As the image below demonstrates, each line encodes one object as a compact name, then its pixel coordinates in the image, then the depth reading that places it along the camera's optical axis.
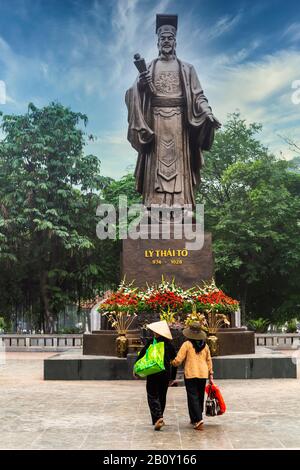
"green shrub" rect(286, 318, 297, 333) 32.31
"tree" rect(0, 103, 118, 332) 28.36
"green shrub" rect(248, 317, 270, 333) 31.03
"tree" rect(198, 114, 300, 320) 28.38
